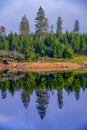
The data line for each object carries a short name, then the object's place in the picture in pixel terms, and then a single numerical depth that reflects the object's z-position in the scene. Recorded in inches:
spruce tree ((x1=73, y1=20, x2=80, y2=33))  7598.4
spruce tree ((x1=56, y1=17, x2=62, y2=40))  7167.3
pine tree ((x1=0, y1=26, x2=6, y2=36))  7170.3
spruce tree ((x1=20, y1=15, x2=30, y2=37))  7094.5
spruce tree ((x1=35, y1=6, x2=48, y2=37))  7101.4
